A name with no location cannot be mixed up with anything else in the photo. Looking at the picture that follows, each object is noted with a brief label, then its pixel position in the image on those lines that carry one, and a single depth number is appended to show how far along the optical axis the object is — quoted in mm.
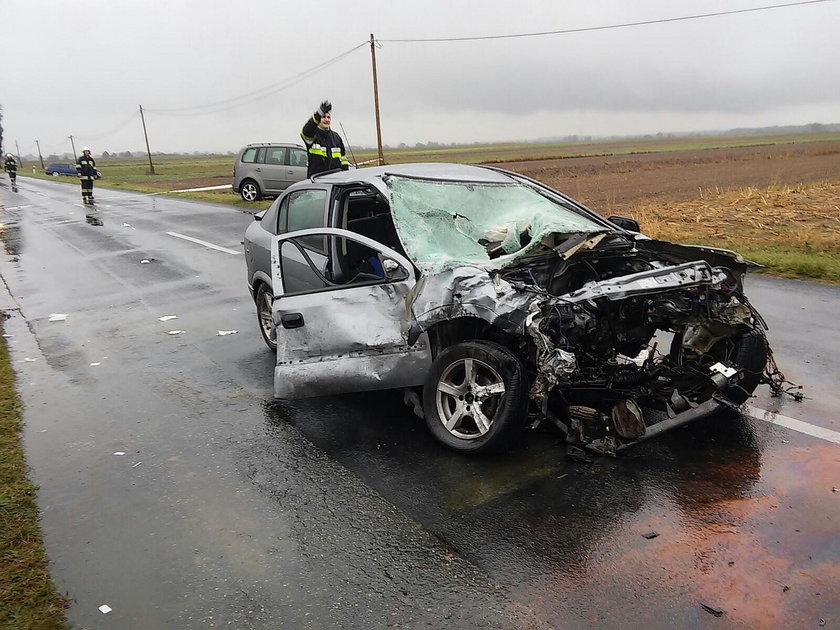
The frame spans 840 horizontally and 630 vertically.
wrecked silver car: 4117
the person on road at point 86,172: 25594
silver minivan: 20172
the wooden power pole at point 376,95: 28898
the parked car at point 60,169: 70375
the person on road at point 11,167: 41656
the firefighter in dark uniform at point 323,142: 10656
